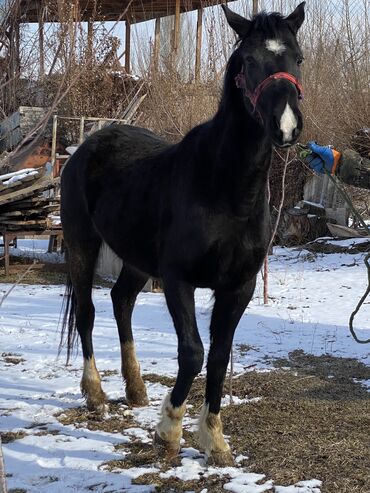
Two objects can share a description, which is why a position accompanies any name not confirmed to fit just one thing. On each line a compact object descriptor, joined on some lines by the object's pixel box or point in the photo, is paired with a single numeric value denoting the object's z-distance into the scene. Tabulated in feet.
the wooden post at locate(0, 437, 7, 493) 5.91
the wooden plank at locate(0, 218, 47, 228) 29.45
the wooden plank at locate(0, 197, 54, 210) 29.60
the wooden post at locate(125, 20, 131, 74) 55.26
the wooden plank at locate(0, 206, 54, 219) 29.35
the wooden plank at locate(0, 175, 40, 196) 28.38
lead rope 11.70
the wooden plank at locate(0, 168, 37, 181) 29.45
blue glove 11.75
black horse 8.64
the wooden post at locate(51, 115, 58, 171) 45.24
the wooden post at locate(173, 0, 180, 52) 47.53
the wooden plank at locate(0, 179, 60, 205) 28.49
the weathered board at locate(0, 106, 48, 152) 40.54
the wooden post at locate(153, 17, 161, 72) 43.06
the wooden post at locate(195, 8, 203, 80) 43.94
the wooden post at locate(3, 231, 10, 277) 28.45
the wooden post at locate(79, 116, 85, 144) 44.14
